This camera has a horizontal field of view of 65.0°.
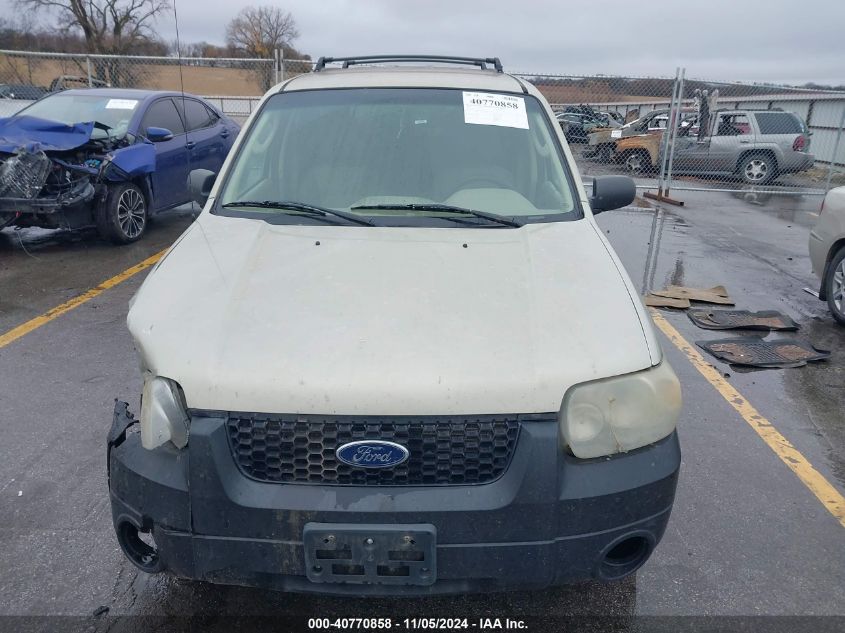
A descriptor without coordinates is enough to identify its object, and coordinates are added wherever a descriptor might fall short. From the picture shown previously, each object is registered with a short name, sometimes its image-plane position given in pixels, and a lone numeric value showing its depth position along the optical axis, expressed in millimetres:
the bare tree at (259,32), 53688
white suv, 1925
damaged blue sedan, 6770
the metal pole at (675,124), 11254
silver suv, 14602
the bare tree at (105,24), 39219
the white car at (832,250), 5656
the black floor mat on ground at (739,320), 5633
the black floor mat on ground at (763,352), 4965
